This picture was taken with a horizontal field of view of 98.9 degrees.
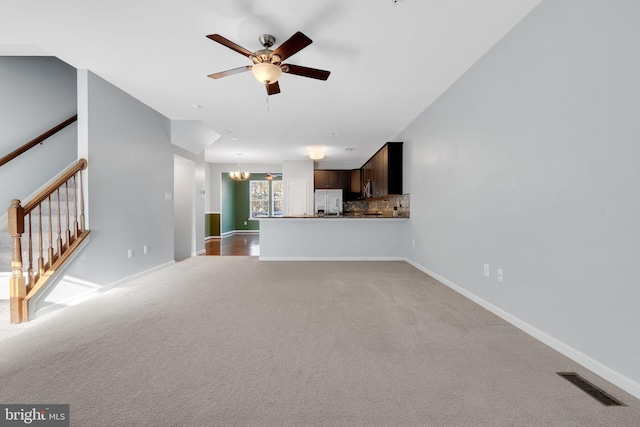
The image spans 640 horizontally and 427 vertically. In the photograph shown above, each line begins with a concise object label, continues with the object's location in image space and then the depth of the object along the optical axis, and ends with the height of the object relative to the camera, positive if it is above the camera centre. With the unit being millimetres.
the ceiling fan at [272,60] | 2215 +1306
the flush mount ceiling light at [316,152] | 6821 +1371
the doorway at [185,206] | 6047 +21
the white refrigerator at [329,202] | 9156 +160
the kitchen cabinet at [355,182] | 9047 +843
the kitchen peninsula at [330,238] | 5625 -650
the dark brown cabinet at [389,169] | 5602 +792
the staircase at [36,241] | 2441 -370
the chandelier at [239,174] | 9536 +1146
